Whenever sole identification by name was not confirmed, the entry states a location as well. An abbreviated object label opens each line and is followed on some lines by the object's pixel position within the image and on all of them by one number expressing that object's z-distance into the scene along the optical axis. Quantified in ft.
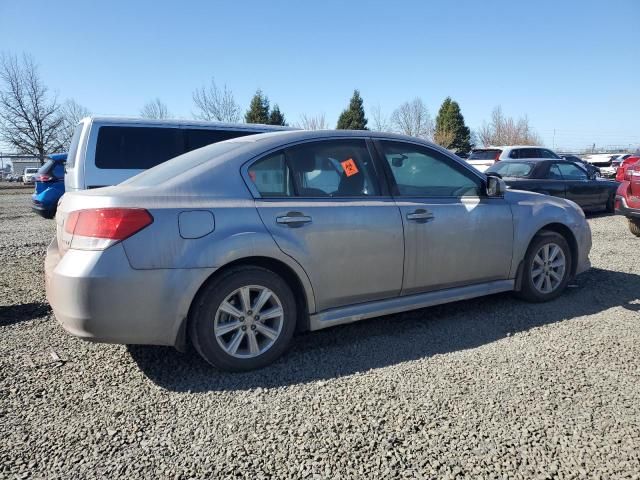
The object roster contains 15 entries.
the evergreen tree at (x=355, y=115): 121.29
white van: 20.36
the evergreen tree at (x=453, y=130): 134.00
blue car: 33.30
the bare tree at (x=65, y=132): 121.29
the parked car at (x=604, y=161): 94.27
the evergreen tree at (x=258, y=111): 111.96
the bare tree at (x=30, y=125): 111.75
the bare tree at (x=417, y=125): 142.20
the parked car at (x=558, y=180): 32.68
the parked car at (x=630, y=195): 24.40
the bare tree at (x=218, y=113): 106.93
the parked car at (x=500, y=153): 49.67
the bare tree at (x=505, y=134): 163.07
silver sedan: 8.89
